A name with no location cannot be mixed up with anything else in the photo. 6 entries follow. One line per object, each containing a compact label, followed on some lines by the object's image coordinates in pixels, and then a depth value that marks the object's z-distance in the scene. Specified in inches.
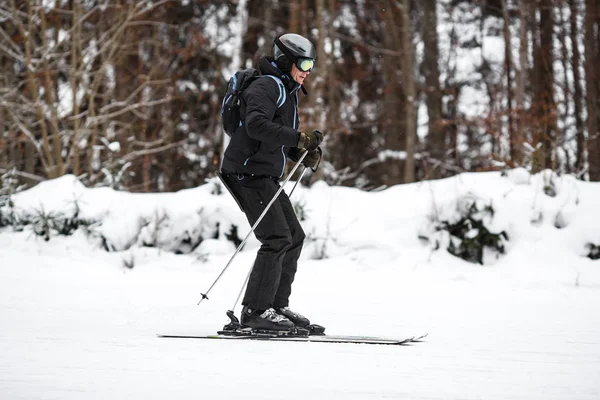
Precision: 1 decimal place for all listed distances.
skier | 381.7
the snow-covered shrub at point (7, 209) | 756.6
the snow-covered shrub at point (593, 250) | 647.8
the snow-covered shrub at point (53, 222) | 735.1
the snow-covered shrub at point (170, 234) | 741.3
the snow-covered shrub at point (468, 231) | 673.6
